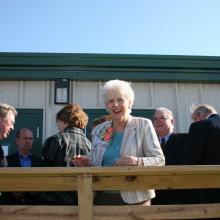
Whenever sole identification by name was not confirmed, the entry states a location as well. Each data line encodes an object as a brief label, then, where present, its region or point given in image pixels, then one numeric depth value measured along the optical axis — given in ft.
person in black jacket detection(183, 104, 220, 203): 11.43
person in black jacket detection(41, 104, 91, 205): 11.95
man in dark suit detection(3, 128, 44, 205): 12.41
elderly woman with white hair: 10.06
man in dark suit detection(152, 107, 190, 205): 11.84
